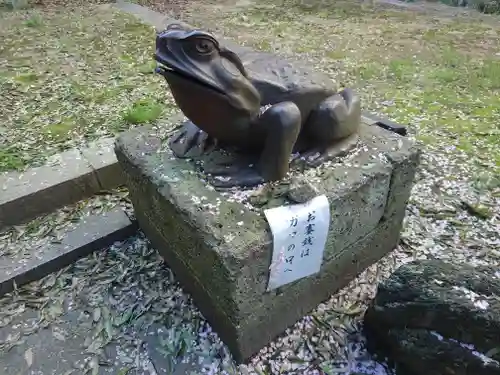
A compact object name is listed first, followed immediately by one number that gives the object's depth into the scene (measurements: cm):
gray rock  131
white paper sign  143
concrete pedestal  140
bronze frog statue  129
